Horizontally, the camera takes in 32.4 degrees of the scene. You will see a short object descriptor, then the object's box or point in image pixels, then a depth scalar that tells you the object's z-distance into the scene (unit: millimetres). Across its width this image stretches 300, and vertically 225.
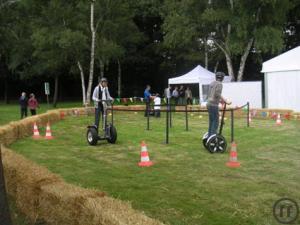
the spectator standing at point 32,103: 27781
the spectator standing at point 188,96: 38466
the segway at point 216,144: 12609
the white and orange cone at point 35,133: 17297
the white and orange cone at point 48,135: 17297
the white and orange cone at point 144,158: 11039
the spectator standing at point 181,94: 40403
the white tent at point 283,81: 26547
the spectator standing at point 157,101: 27375
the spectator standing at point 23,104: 28062
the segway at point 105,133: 14727
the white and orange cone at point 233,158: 10691
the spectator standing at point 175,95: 40000
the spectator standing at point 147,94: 28070
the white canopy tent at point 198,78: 34500
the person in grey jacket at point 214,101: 12828
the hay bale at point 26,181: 6957
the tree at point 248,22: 34281
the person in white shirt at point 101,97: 14898
